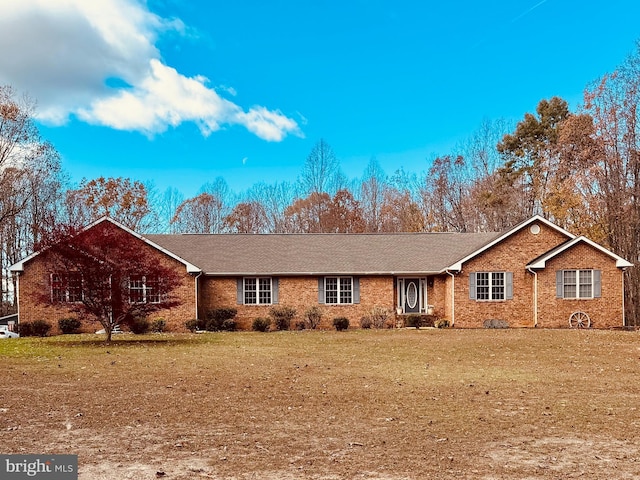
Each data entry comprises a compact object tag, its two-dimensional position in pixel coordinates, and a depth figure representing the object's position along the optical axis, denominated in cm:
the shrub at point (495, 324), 2791
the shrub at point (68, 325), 2670
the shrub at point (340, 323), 2714
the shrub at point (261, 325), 2705
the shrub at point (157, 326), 2697
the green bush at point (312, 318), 2792
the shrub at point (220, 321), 2761
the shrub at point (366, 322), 2816
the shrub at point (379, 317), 2803
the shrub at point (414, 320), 2809
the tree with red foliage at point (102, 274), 2025
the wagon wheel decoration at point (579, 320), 2786
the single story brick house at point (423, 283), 2778
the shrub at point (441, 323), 2803
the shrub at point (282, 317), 2772
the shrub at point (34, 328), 2577
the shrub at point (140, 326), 2528
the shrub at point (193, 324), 2678
